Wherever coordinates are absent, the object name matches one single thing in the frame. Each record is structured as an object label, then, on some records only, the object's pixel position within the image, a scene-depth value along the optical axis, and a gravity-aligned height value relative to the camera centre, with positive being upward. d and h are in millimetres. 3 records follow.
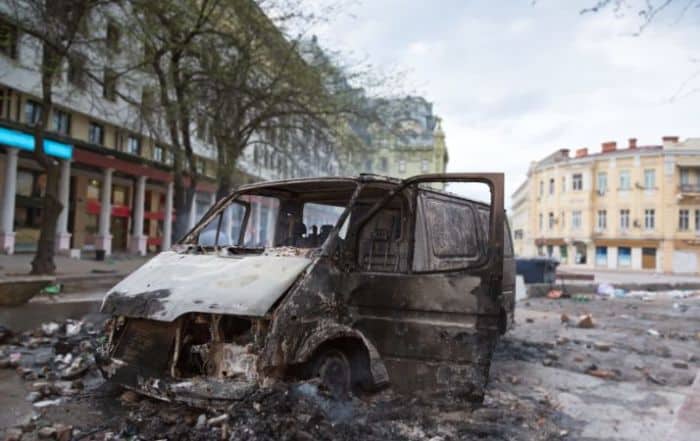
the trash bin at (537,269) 18688 -405
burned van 3617 -430
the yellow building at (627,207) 45000 +4892
